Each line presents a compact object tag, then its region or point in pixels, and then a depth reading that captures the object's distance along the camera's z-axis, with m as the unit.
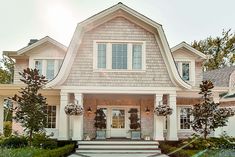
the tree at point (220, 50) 31.73
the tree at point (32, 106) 10.32
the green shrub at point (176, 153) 8.85
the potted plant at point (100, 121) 14.42
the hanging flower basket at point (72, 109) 12.11
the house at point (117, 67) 12.70
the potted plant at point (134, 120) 14.56
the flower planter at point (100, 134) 13.77
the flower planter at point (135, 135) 13.81
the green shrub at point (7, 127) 20.60
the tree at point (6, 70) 31.34
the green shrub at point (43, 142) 11.17
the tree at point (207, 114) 11.35
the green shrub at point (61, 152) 8.16
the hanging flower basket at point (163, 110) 12.43
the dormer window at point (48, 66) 14.89
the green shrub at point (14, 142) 11.60
